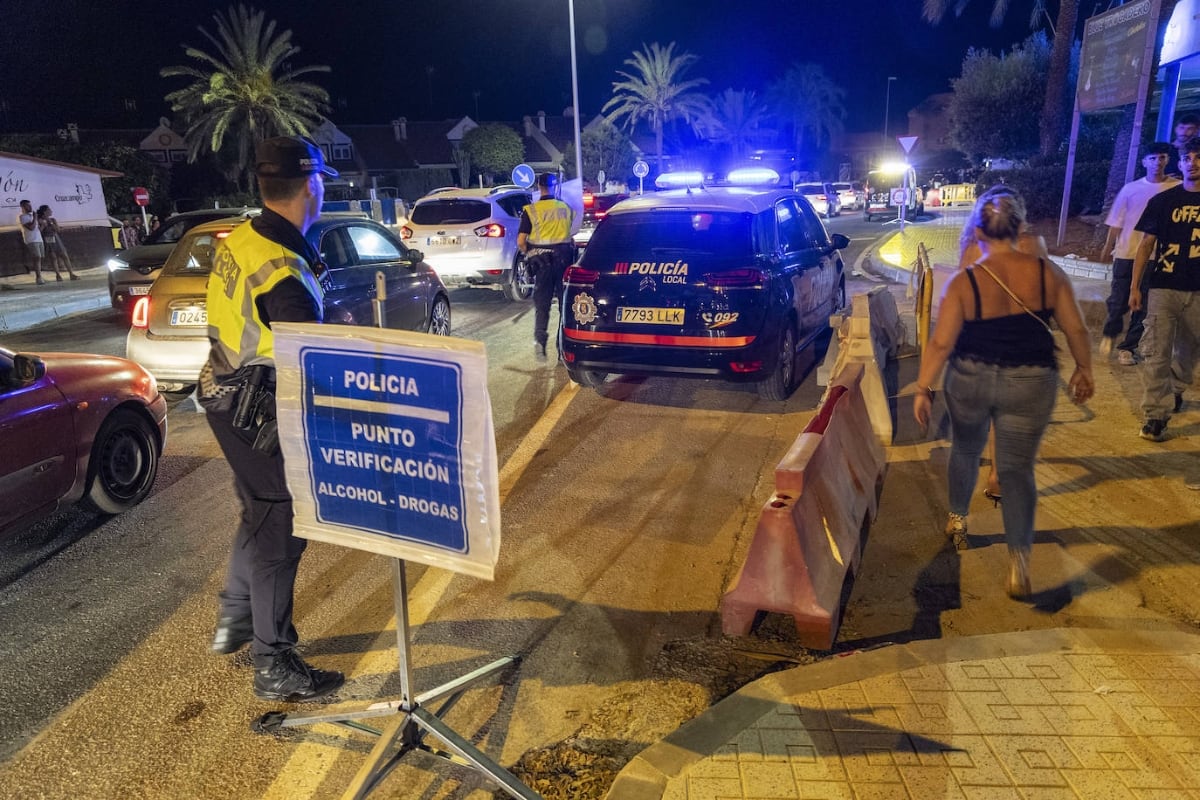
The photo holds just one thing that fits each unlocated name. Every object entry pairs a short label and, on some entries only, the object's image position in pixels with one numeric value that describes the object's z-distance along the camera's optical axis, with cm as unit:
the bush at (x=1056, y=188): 1862
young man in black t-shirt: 539
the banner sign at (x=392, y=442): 246
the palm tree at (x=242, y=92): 4053
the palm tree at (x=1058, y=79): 2044
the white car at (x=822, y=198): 3509
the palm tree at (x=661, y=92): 5819
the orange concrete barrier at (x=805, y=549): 351
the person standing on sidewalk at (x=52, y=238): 1973
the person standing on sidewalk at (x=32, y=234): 1894
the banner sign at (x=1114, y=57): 1241
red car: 442
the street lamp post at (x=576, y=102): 2691
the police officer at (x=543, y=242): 917
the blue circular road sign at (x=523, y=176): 1646
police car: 652
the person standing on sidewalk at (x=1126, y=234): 706
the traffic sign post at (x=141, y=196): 2471
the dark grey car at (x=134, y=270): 1184
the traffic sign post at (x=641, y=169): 2392
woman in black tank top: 385
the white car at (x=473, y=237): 1342
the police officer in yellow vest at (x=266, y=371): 304
